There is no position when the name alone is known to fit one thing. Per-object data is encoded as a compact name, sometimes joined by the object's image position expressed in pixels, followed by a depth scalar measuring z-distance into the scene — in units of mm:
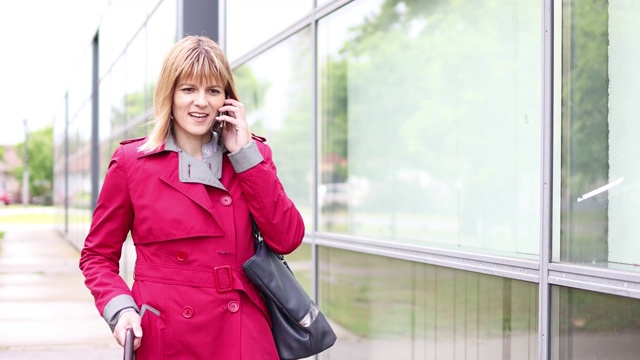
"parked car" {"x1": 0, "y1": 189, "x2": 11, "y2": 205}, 64488
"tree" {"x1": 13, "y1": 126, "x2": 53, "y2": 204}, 68750
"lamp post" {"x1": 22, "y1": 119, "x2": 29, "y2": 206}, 49631
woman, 2385
